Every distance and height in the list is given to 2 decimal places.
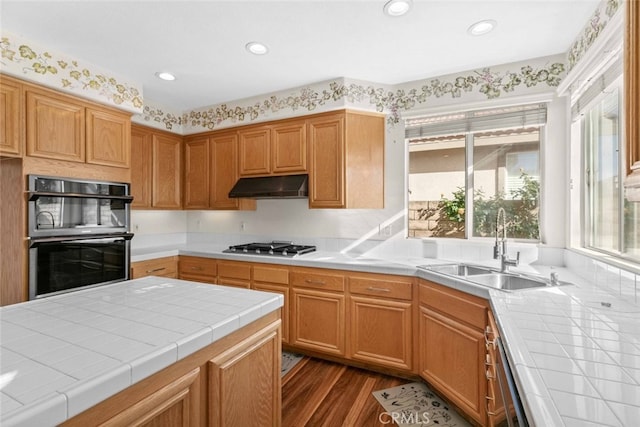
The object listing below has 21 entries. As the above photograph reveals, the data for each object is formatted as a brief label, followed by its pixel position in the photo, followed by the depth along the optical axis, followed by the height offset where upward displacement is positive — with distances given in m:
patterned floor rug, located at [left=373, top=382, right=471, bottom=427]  1.92 -1.30
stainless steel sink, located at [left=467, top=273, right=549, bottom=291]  2.04 -0.46
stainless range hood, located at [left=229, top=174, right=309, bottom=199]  2.96 +0.26
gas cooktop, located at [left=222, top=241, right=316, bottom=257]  2.98 -0.36
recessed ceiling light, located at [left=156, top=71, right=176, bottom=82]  2.76 +1.26
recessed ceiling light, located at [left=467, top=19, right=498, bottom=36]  1.99 +1.24
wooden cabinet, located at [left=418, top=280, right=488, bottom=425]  1.77 -0.85
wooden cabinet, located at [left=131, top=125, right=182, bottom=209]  3.31 +0.51
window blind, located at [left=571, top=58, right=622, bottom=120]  1.69 +0.77
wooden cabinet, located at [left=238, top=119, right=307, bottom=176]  3.07 +0.68
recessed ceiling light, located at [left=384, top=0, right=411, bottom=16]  1.79 +1.24
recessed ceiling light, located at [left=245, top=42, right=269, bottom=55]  2.26 +1.25
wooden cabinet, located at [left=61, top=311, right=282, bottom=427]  0.82 -0.58
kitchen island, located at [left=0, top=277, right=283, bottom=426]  0.72 -0.40
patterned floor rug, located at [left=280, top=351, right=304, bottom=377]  2.59 -1.30
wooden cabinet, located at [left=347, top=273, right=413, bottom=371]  2.37 -0.85
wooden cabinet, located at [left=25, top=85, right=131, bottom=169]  2.27 +0.68
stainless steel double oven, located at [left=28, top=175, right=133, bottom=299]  2.23 -0.17
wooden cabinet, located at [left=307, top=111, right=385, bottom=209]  2.86 +0.51
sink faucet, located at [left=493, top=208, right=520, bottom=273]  2.13 -0.31
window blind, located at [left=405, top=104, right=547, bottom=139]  2.50 +0.81
